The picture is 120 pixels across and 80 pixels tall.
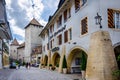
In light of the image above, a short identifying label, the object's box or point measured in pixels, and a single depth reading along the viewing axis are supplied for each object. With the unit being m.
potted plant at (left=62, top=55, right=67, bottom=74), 9.65
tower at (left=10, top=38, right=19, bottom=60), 35.27
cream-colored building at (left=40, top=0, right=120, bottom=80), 6.12
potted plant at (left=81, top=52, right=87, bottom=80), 7.49
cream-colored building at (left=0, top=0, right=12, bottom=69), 10.35
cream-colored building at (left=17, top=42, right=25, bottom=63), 32.11
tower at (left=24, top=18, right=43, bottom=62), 26.78
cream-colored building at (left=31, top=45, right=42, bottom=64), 23.95
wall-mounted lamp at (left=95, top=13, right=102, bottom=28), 6.45
